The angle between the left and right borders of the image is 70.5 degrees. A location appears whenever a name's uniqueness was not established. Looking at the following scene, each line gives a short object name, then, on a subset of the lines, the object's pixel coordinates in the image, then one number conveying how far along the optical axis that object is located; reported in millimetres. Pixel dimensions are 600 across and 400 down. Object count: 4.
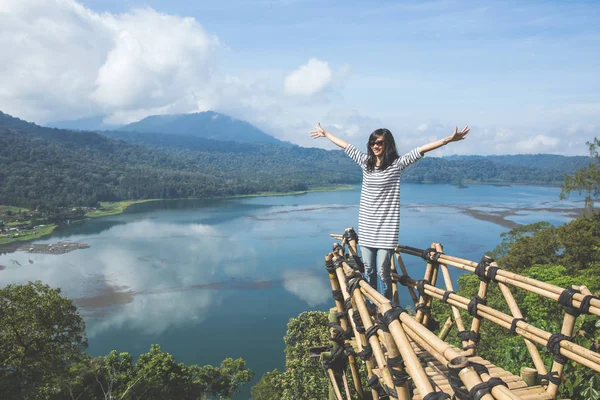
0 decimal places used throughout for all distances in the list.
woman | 2932
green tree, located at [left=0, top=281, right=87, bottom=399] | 9516
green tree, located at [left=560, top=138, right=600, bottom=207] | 17531
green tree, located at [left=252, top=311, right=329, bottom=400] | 10347
